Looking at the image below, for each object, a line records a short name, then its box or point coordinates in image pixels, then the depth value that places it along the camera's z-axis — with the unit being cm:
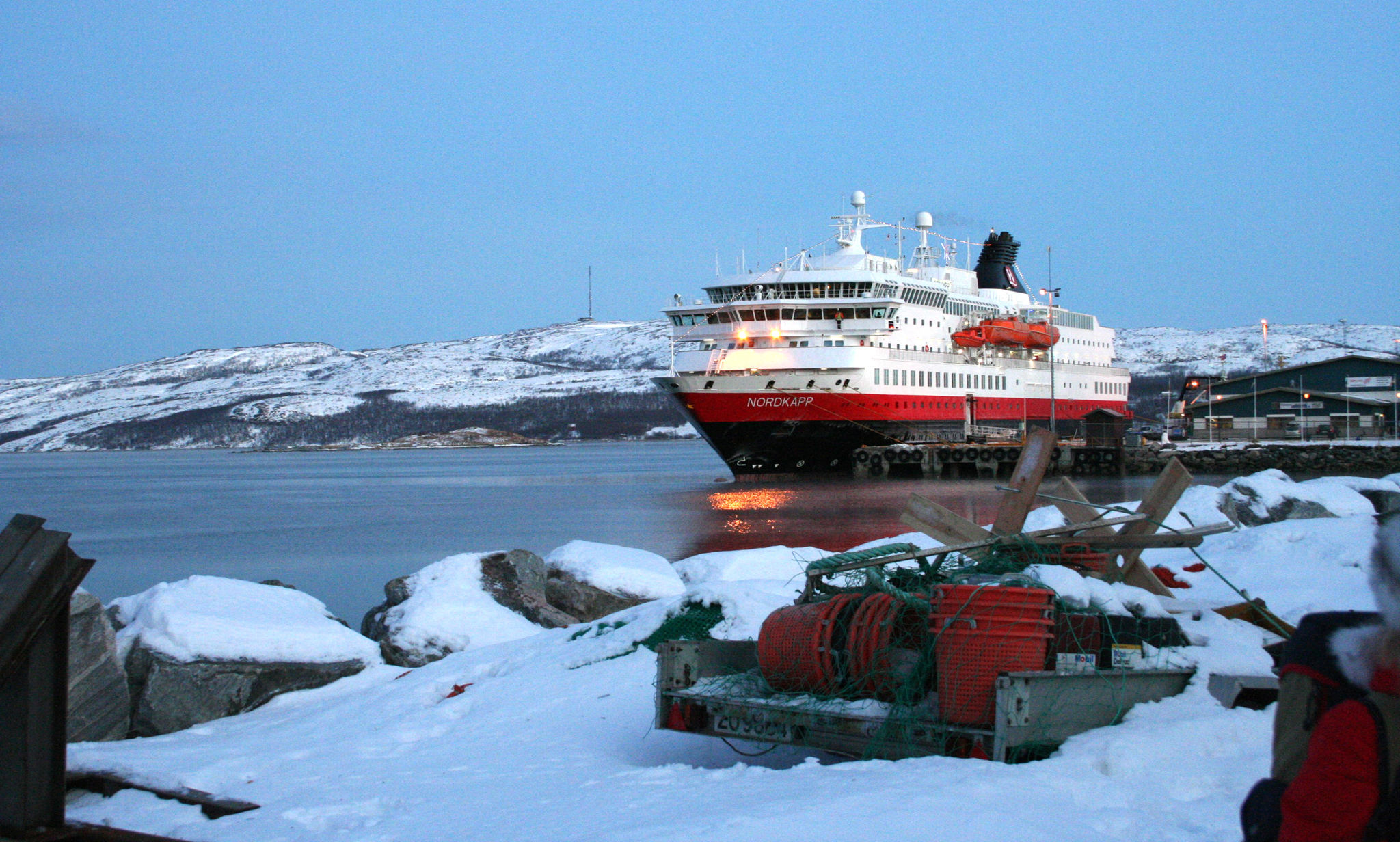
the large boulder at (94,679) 792
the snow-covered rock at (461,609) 1081
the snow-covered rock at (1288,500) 1399
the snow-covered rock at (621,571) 1328
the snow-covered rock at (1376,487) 1437
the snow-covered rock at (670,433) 17338
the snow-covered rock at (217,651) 852
